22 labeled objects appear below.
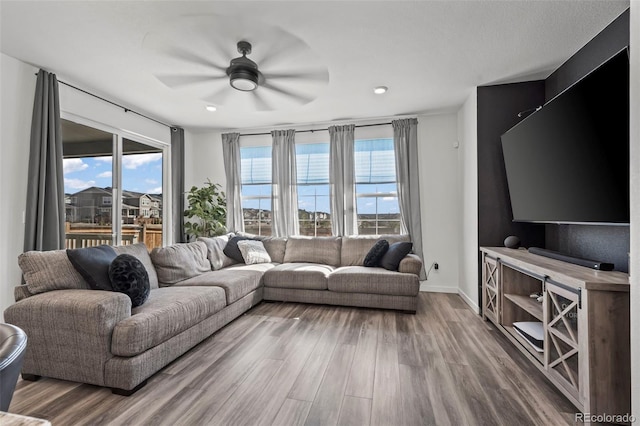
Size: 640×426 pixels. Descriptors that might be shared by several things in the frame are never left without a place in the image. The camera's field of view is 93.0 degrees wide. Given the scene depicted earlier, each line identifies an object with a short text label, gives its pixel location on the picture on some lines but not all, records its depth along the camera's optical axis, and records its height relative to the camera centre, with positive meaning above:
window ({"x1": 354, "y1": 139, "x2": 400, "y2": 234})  4.64 +0.38
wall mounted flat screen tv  1.76 +0.41
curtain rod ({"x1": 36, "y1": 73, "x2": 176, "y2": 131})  3.32 +1.39
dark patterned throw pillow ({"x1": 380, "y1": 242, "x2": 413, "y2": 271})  3.72 -0.53
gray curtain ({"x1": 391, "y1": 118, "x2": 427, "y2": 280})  4.40 +0.48
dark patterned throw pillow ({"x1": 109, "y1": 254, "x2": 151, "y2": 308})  2.19 -0.48
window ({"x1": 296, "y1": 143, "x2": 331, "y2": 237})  4.89 +0.38
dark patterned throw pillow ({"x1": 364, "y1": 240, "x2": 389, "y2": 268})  3.88 -0.54
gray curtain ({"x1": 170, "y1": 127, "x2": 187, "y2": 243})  4.86 +0.49
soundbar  1.85 -0.34
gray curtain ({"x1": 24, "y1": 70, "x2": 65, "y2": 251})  2.88 +0.39
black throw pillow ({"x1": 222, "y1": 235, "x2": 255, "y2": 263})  4.31 -0.56
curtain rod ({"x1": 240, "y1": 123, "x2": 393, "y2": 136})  4.62 +1.33
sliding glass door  3.51 +0.34
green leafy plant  4.77 +0.00
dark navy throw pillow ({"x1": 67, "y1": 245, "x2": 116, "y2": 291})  2.20 -0.39
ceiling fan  2.46 +1.37
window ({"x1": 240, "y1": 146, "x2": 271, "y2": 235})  5.14 +0.42
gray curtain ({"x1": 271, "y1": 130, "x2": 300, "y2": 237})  4.89 +0.47
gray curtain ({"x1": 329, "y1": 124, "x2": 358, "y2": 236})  4.67 +0.48
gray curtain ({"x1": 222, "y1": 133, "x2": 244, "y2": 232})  5.14 +0.52
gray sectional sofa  1.91 -0.76
